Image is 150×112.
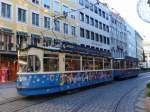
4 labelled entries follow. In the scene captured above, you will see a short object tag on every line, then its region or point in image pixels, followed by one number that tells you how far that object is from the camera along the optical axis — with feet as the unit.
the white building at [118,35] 97.11
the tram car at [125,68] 47.49
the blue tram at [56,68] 23.04
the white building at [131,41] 124.67
